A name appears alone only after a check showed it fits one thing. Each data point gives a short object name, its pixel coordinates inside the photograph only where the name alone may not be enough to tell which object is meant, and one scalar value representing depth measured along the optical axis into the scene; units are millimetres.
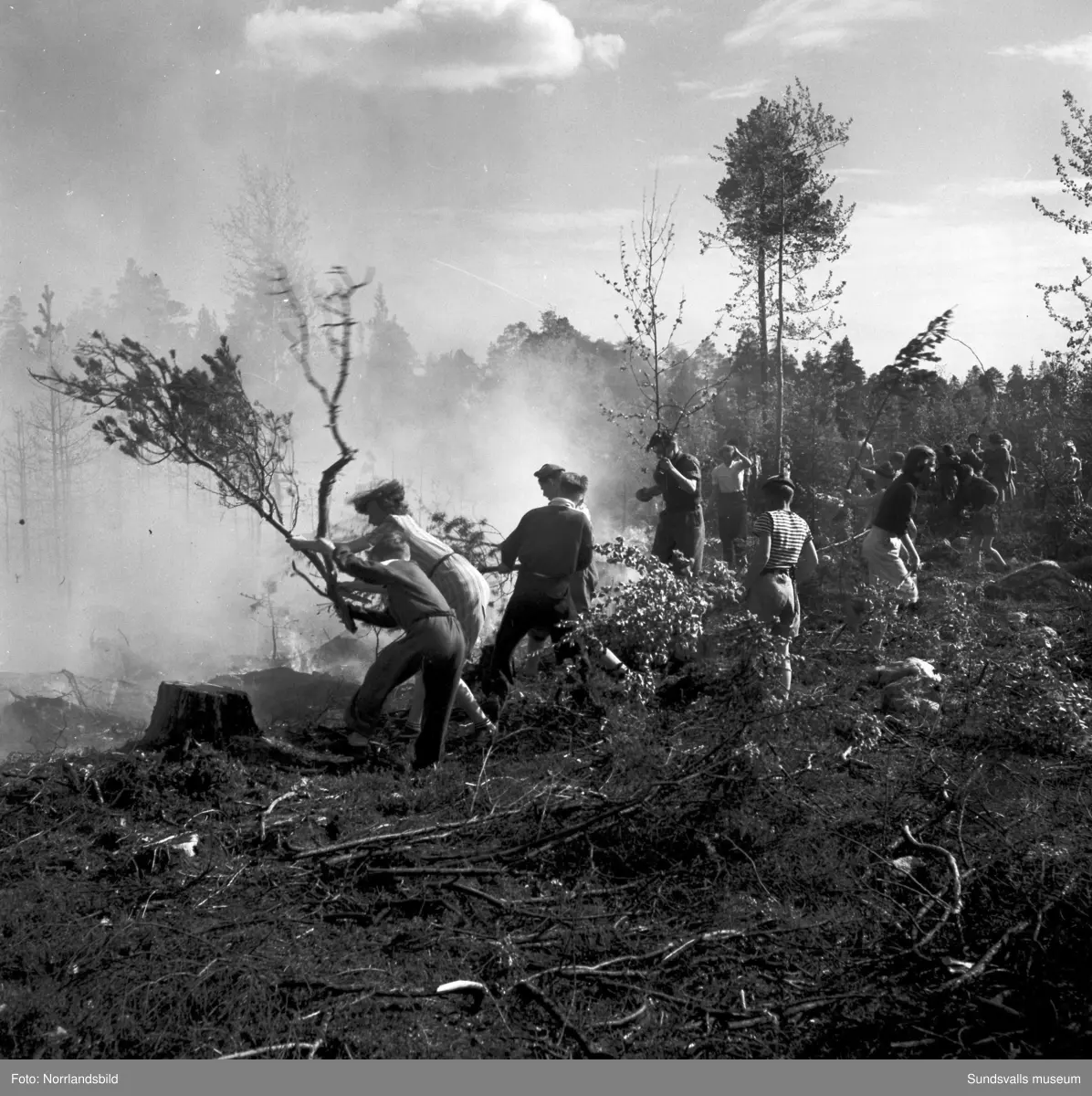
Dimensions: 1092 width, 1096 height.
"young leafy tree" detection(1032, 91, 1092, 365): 16469
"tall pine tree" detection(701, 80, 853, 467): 20656
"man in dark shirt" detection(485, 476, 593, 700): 7090
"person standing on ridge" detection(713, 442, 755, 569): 11633
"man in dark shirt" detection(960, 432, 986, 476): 14055
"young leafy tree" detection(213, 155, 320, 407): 28594
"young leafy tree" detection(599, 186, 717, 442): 10930
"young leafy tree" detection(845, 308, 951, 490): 10938
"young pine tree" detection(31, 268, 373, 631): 7832
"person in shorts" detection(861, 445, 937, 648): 9016
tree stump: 6646
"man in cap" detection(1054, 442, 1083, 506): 15898
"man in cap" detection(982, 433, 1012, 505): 14180
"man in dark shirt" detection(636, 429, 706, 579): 9359
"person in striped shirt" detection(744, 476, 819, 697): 7430
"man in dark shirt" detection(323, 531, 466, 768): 6199
